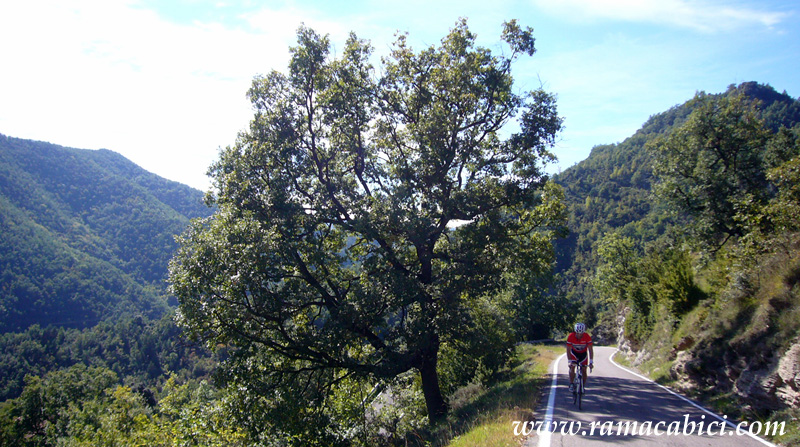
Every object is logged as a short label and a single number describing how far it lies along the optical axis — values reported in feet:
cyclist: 31.76
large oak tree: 38.70
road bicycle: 29.79
